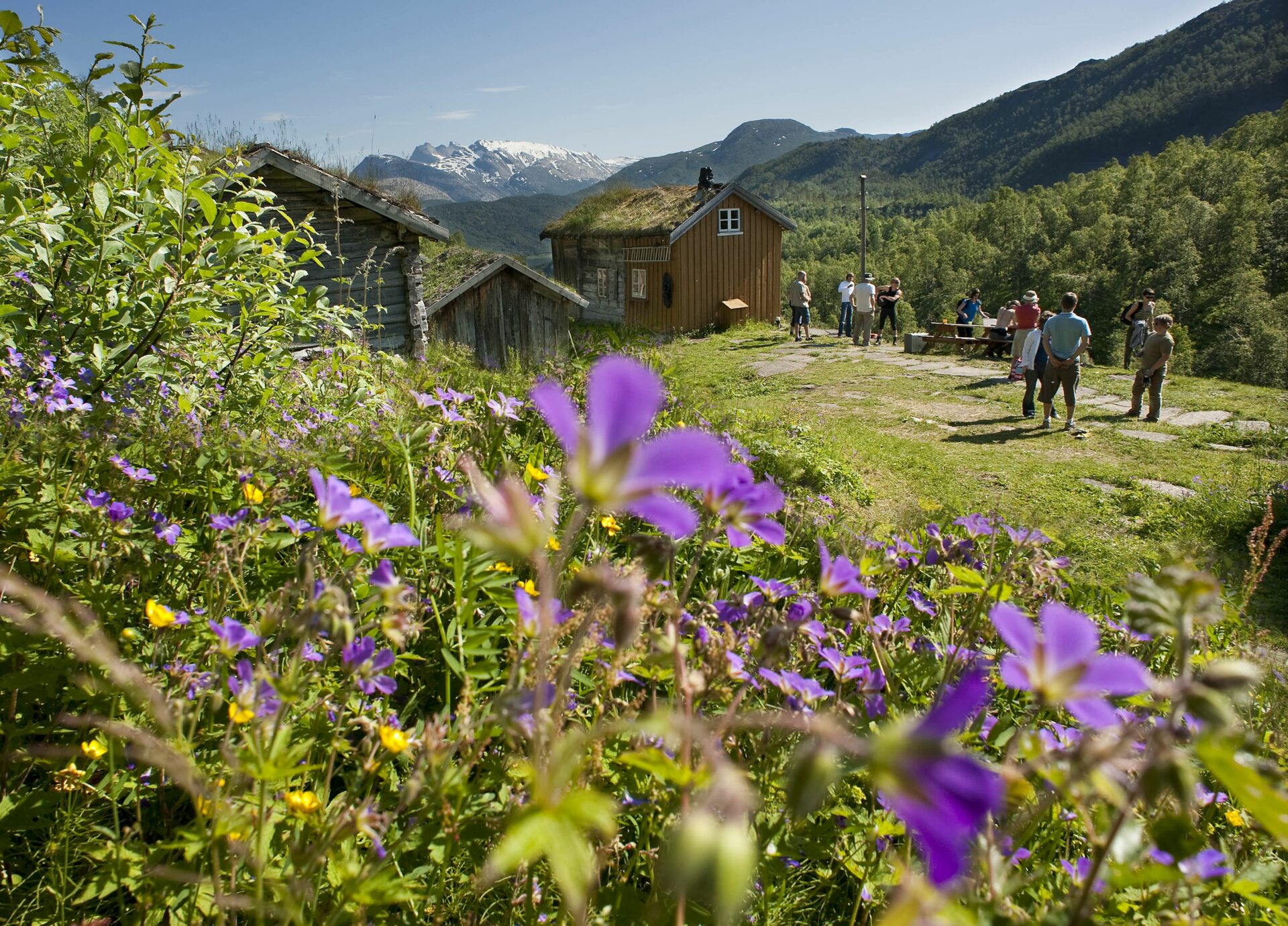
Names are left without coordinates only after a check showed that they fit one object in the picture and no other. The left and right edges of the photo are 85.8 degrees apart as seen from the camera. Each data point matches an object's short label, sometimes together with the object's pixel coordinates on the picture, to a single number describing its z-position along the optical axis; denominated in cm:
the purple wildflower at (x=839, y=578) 102
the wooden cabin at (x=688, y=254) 2312
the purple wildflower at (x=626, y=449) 50
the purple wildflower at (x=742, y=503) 75
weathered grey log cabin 859
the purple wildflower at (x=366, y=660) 90
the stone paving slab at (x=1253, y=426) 924
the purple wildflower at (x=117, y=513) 135
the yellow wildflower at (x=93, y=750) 115
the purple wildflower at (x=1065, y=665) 57
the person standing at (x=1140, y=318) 1231
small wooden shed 1379
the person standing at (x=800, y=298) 1869
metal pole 2109
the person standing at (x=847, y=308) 1956
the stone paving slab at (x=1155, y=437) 894
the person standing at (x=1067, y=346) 891
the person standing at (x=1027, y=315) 1189
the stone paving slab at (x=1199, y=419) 975
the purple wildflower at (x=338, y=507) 82
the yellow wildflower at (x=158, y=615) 111
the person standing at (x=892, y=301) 1888
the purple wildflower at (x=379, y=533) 82
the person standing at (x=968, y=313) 1716
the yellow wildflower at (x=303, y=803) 102
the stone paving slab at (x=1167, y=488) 716
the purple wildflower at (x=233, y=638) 98
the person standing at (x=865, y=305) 1744
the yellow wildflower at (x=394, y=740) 94
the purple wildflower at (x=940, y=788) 39
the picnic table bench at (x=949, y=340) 1617
